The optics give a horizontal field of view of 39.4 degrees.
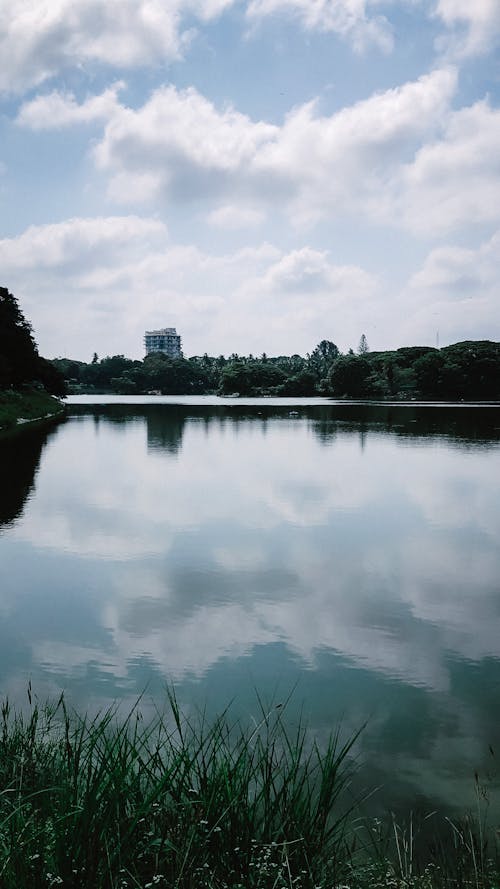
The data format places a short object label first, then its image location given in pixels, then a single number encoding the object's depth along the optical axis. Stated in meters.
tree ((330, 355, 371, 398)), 181.25
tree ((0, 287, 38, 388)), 69.25
